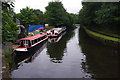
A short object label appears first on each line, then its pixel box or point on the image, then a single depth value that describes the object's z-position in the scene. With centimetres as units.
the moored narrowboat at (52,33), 2655
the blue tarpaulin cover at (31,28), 3358
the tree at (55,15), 4168
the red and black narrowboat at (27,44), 1295
